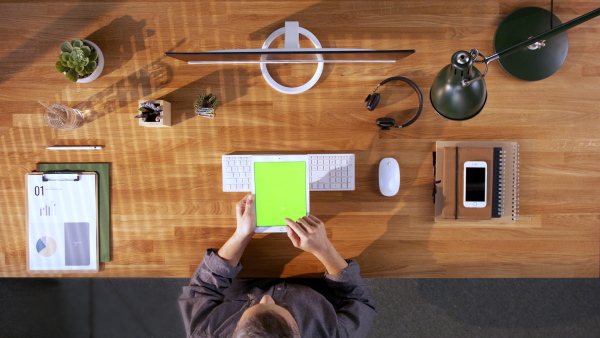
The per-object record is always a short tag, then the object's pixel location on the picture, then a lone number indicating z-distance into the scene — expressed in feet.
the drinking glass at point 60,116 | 4.17
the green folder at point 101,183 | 4.34
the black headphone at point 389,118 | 4.12
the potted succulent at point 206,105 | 4.15
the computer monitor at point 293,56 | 3.10
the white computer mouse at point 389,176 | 4.23
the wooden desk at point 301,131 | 4.29
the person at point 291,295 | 3.89
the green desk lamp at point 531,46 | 4.12
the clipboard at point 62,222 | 4.33
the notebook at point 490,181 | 4.25
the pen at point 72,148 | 4.32
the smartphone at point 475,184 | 4.24
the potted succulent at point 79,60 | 3.95
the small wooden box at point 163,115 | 4.09
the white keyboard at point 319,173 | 4.26
